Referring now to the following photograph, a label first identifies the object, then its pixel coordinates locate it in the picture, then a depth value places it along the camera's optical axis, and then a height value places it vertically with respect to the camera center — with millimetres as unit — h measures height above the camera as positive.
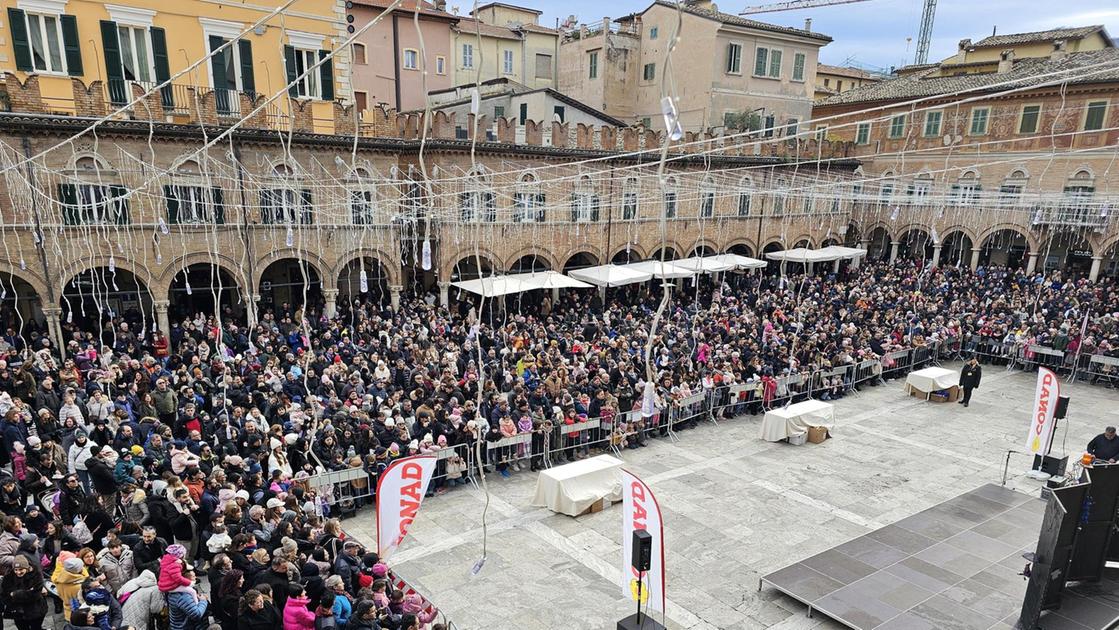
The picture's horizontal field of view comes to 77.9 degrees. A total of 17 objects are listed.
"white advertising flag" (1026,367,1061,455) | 13602 -4362
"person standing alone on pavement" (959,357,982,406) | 18219 -5046
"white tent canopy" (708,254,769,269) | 27734 -3384
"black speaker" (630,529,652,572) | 7758 -4154
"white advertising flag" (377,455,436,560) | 8508 -4023
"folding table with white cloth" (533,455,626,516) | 11680 -5305
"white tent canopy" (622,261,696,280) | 25594 -3517
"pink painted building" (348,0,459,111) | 31875 +5286
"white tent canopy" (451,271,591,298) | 21516 -3587
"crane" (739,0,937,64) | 73312 +16045
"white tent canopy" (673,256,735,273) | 26672 -3442
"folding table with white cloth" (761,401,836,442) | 15219 -5266
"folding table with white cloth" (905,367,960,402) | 18562 -5311
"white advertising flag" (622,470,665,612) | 8016 -4154
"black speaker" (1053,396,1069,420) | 13562 -4285
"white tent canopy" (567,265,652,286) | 24455 -3636
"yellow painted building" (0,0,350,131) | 17703 +2906
